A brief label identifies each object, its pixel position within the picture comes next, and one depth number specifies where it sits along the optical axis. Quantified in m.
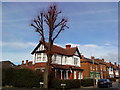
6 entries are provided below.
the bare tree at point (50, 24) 14.03
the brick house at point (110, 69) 46.24
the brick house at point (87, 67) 31.80
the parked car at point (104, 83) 18.51
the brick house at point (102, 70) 37.56
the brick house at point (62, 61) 20.69
